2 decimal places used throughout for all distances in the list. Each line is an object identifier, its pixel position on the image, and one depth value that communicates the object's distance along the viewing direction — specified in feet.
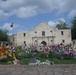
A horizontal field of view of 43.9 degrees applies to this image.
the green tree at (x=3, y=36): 88.81
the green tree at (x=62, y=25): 113.31
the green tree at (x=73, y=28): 87.51
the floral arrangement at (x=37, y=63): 14.93
